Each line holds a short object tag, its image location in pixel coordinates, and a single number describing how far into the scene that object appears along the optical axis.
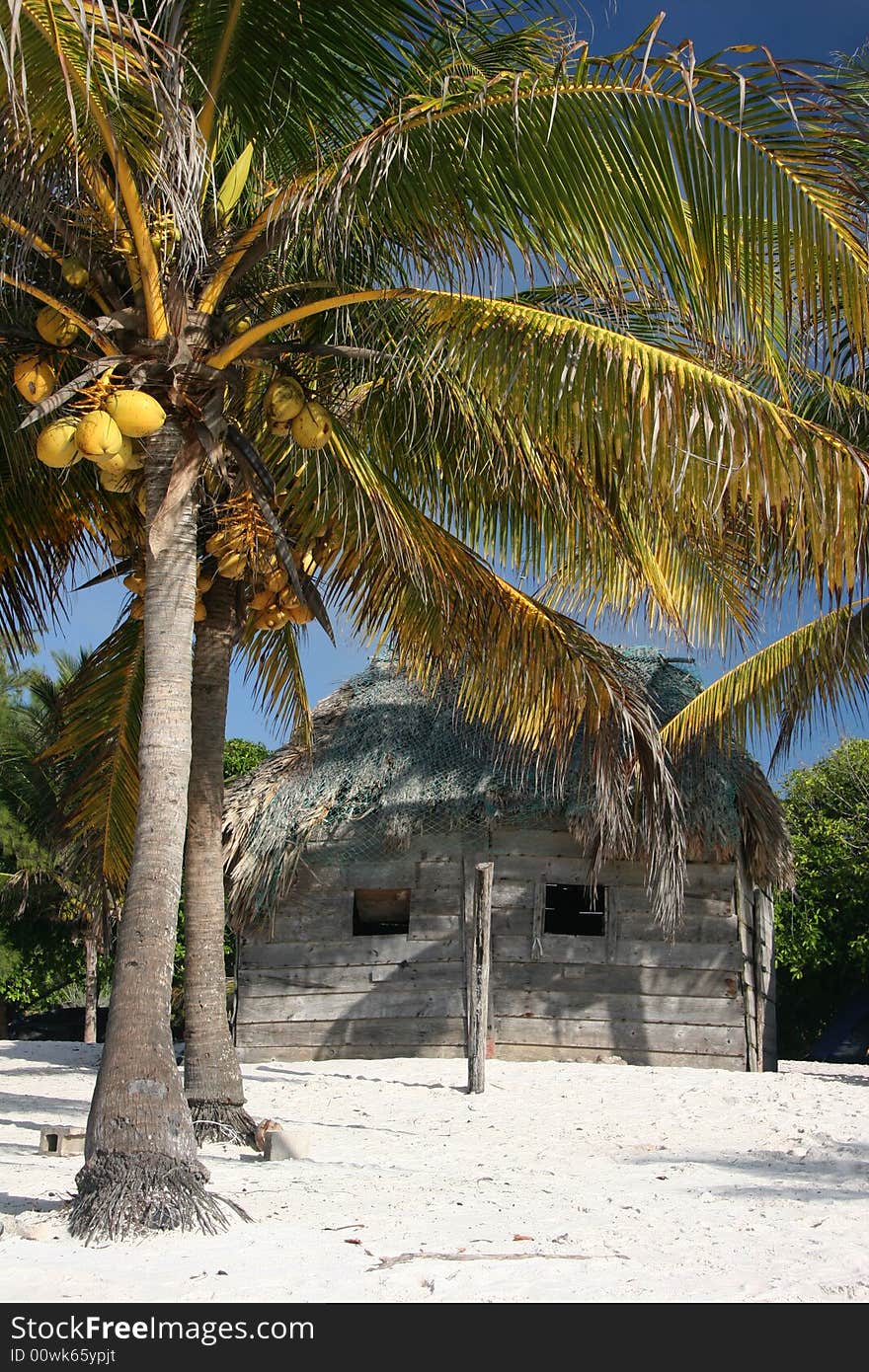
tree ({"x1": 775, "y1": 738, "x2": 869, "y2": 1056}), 18.42
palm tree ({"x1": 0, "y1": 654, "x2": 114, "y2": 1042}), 17.39
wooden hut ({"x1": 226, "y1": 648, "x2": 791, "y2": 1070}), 11.94
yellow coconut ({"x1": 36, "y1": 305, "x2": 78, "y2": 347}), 5.45
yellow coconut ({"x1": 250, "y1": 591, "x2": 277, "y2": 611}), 6.70
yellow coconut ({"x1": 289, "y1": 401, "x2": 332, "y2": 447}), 5.64
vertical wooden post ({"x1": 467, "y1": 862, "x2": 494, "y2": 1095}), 9.63
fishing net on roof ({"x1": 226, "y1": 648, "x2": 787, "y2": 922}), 12.01
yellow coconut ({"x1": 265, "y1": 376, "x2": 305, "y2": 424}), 5.61
